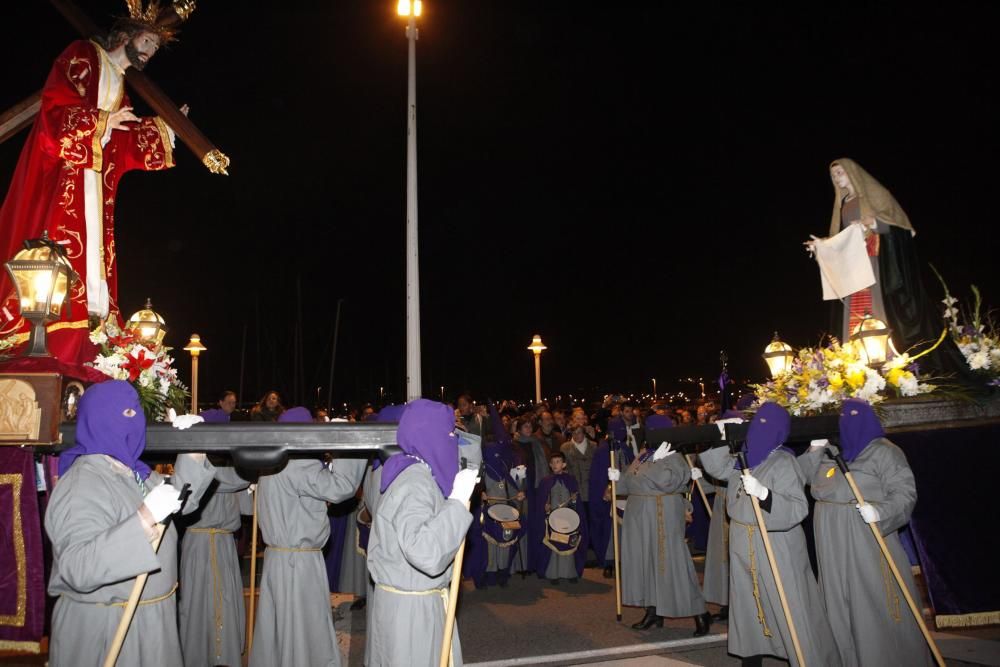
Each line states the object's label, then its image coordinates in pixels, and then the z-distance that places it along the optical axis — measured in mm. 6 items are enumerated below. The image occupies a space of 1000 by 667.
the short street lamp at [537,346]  19062
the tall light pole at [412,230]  6980
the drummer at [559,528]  10453
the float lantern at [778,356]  8852
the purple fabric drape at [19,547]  4277
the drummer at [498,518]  10383
